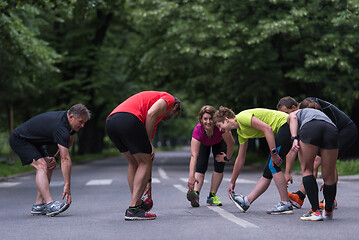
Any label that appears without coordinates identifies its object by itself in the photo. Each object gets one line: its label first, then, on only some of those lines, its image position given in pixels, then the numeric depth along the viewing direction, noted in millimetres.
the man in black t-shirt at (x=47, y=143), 16632
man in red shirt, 14802
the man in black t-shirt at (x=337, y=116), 16026
